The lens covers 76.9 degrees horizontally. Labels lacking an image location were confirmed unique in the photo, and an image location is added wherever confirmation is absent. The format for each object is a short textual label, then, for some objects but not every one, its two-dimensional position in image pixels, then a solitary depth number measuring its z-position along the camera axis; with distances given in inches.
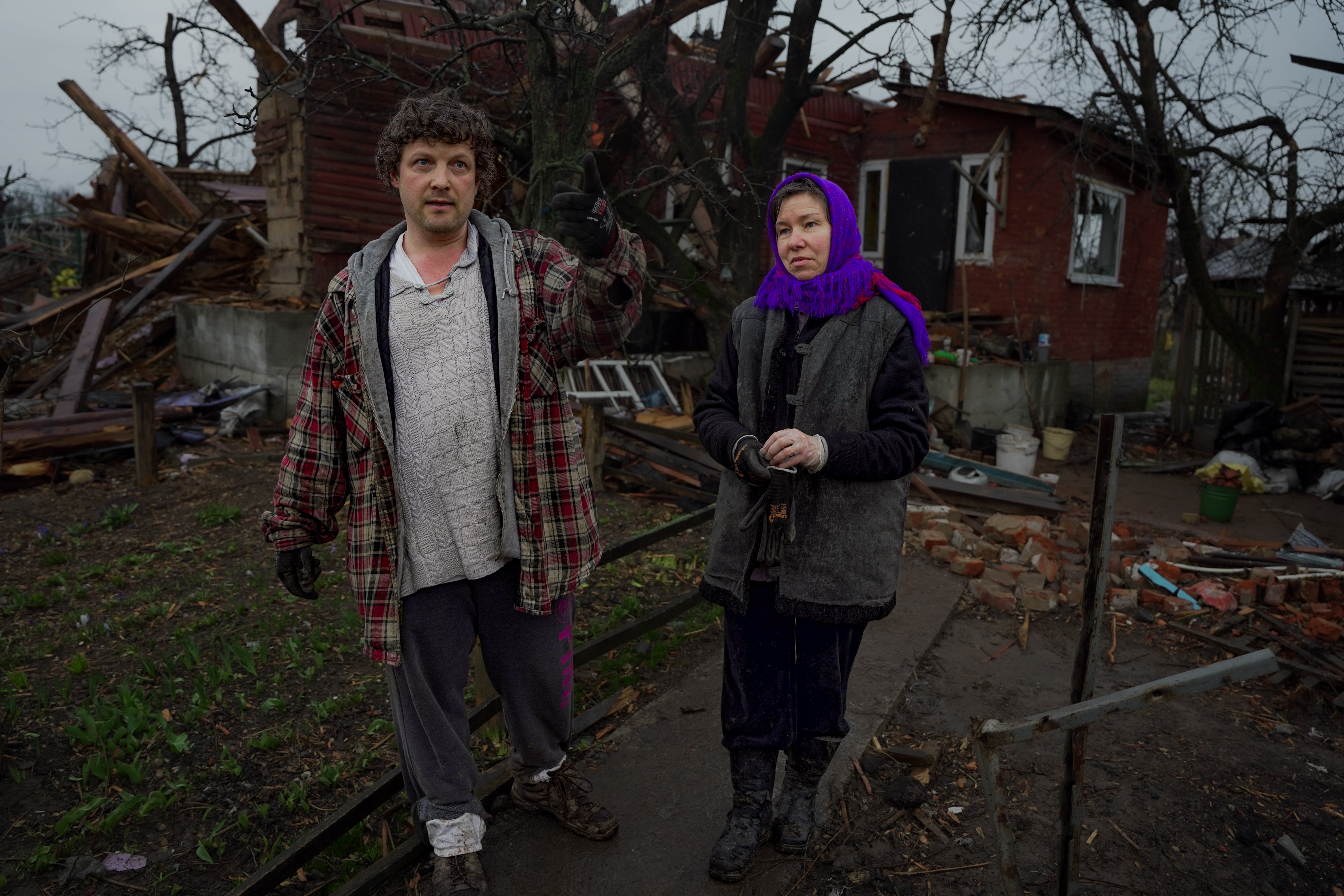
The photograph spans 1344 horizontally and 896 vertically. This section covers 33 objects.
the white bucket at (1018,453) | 357.4
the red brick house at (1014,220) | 487.2
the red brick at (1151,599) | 197.8
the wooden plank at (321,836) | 90.0
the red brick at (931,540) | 219.5
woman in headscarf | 87.7
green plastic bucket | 288.5
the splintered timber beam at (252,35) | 323.0
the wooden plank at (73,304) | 382.0
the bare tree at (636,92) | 182.1
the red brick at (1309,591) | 193.3
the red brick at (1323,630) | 173.2
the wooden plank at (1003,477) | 316.5
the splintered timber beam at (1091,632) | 74.6
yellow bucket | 414.6
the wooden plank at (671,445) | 281.3
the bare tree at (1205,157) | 373.7
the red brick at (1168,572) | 208.8
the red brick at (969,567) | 204.4
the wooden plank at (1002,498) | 269.7
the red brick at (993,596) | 190.5
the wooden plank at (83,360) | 319.3
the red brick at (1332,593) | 193.9
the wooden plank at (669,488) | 265.3
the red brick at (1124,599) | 199.5
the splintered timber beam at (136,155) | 460.8
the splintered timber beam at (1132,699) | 56.2
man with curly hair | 86.0
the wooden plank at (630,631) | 130.6
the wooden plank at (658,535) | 135.0
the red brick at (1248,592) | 194.1
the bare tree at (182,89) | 213.0
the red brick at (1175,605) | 194.7
